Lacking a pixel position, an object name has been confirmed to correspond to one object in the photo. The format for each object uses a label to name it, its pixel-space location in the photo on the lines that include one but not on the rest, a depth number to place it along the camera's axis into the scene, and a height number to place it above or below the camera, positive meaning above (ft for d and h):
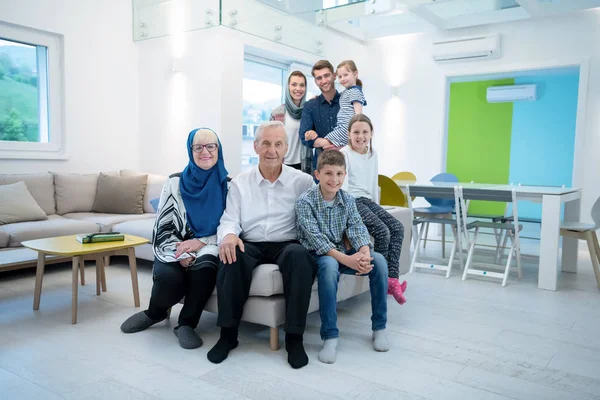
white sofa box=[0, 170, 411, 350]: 8.02 -2.18
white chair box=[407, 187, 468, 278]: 13.93 -2.64
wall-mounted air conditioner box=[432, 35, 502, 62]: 19.89 +4.38
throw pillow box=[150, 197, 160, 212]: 15.21 -1.68
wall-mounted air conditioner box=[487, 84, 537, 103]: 26.02 +3.36
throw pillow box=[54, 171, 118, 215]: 15.05 -1.44
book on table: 9.94 -1.86
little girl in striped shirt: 10.86 +1.07
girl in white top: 9.84 -0.87
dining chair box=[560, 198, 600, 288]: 13.02 -2.00
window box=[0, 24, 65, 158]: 15.23 +1.61
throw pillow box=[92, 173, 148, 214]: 15.52 -1.54
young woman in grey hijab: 11.82 +0.41
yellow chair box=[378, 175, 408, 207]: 13.48 -1.10
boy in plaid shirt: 8.05 -1.56
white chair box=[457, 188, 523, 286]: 12.92 -2.10
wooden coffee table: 9.15 -1.98
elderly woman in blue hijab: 8.45 -1.47
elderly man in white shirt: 7.72 -1.55
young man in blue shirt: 11.10 +0.91
